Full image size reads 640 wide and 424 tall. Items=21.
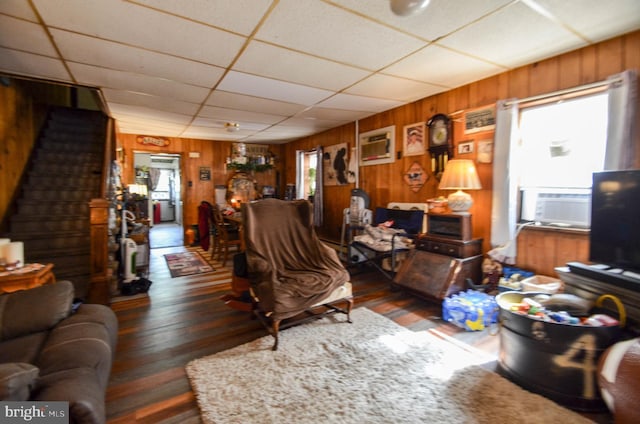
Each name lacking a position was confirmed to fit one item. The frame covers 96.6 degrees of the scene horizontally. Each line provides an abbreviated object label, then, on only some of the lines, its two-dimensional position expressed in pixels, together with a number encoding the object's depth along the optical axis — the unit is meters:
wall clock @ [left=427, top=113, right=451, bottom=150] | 3.39
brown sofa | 0.99
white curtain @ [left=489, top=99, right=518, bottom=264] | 2.80
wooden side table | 1.97
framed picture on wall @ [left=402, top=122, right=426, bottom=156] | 3.77
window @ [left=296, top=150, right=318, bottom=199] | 6.70
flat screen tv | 1.82
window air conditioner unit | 2.48
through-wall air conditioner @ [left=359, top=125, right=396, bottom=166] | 4.22
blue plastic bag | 2.46
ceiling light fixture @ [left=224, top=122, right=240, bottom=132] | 5.03
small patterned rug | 4.25
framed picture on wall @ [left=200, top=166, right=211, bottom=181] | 6.66
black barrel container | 1.58
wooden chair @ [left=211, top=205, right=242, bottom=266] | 4.71
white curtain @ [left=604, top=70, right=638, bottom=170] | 2.10
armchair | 2.26
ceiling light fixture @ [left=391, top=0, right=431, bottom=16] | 1.53
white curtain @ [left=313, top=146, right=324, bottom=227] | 5.84
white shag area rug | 1.54
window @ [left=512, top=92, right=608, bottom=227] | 2.41
